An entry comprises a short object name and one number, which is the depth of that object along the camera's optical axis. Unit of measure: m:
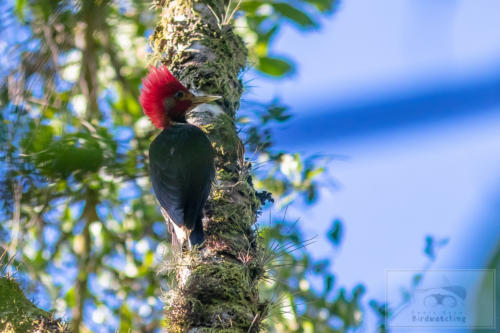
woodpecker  7.12
